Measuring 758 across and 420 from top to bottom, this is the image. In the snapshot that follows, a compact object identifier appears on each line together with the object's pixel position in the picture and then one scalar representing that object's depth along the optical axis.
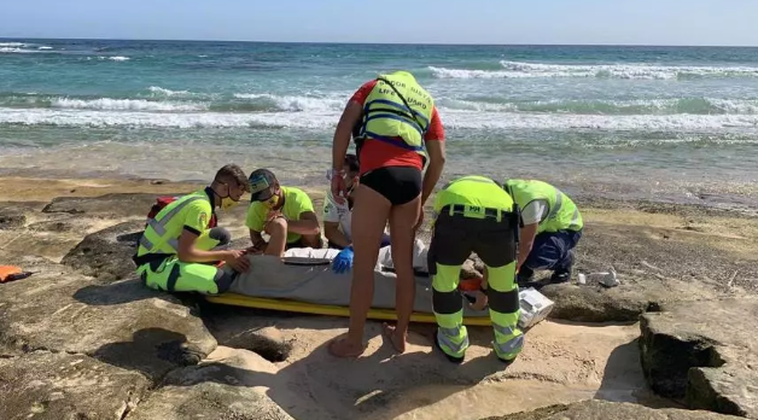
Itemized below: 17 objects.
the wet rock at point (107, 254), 4.97
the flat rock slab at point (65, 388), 2.93
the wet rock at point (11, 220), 6.42
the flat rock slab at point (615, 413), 2.69
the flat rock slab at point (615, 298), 4.51
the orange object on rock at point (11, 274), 4.48
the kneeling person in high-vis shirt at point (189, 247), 4.24
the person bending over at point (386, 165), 3.50
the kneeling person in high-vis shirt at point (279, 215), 4.80
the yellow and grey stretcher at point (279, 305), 4.36
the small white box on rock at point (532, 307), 4.18
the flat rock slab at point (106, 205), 7.00
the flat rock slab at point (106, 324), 3.52
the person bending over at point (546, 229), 4.28
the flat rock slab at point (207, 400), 2.99
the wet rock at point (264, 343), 3.90
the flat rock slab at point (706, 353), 3.04
